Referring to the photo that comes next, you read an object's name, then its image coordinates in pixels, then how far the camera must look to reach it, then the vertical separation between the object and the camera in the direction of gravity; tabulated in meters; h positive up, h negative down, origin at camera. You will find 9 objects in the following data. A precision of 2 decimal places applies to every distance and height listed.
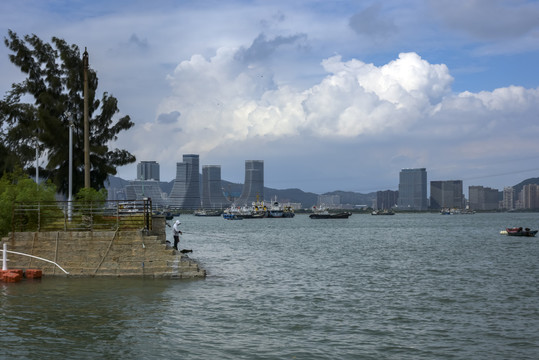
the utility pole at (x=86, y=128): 38.66 +4.61
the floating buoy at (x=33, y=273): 27.56 -3.50
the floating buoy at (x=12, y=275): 27.00 -3.54
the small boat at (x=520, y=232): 83.84 -4.45
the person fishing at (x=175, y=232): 34.62 -1.99
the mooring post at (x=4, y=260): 27.58 -2.91
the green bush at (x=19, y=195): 31.89 +0.18
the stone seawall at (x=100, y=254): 27.66 -2.64
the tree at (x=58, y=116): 45.28 +6.48
